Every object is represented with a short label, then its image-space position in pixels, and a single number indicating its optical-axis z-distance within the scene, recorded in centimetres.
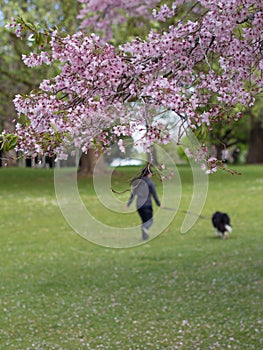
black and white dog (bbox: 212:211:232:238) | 1578
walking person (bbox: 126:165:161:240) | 1347
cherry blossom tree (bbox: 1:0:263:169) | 430
